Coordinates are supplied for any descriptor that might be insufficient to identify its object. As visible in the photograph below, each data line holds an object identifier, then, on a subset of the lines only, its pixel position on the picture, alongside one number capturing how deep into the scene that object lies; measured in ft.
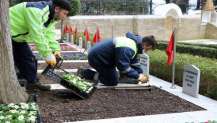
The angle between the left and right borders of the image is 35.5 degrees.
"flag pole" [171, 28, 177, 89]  18.41
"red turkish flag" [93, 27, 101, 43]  30.30
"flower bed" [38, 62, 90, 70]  23.77
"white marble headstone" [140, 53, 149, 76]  19.68
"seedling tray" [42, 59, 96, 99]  15.58
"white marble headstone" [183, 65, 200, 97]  16.46
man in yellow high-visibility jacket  15.19
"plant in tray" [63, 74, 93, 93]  15.60
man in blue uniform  16.35
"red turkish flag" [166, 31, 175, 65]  18.59
